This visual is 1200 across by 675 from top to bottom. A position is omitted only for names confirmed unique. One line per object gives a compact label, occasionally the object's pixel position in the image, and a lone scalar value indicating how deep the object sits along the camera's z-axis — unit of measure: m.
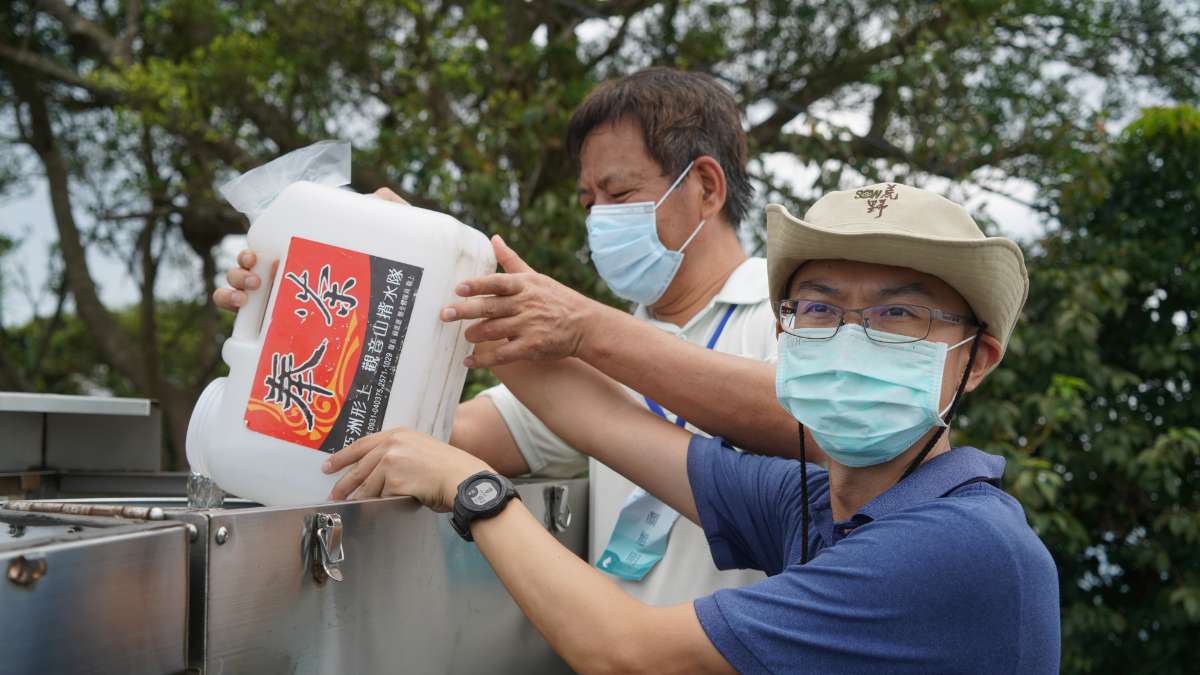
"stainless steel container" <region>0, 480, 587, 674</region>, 0.99
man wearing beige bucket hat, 1.27
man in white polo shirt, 1.78
